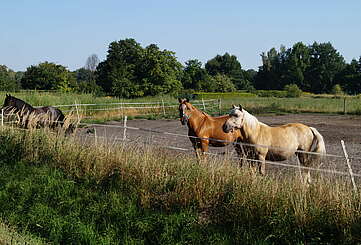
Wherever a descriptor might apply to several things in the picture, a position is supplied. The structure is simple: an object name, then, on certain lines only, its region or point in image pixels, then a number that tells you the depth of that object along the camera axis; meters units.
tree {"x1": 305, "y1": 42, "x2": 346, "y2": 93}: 88.45
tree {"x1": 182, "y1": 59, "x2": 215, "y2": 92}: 78.75
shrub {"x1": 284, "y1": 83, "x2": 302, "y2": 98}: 61.92
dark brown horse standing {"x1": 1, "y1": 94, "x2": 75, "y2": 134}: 13.23
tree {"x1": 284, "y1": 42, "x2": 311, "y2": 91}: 90.75
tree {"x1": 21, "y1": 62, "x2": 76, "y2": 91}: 54.09
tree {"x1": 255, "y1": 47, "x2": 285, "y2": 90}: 95.69
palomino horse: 7.47
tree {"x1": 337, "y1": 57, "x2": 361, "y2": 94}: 79.81
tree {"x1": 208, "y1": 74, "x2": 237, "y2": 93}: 81.06
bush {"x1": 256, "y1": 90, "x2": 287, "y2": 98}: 66.71
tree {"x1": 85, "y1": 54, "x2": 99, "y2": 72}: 99.06
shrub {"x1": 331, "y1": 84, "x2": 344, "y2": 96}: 72.47
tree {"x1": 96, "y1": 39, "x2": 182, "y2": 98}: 45.72
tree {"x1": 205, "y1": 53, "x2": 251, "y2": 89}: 100.25
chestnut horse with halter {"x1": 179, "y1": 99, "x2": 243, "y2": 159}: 9.34
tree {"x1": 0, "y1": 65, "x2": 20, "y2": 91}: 46.61
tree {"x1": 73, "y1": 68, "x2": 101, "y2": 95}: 47.16
